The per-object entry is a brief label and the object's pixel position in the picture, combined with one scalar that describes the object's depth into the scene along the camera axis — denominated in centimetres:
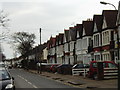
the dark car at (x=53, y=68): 4568
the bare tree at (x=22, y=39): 8273
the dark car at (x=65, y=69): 3803
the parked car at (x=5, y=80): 1213
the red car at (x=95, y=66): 2591
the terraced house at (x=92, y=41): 4091
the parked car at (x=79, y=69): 3276
